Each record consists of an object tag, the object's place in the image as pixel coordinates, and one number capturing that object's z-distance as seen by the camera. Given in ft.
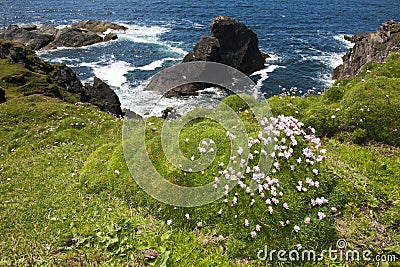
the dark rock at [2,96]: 83.53
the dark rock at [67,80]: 111.96
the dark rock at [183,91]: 142.00
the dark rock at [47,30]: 237.66
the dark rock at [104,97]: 115.03
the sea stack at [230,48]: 156.66
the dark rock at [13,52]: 113.24
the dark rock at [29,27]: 247.13
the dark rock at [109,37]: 234.79
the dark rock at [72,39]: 224.74
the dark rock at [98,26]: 254.43
